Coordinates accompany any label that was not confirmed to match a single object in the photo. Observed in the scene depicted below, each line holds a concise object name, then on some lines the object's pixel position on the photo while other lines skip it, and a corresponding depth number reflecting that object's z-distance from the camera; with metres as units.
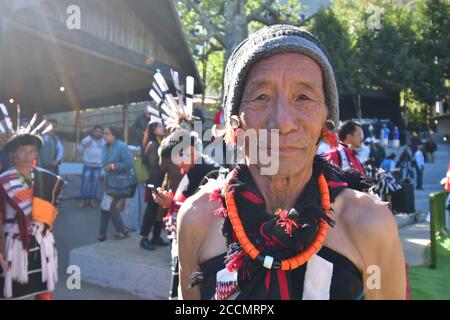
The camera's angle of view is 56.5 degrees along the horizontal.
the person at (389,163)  10.92
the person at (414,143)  16.70
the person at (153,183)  5.31
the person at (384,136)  19.49
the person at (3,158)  4.18
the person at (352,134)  5.68
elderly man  1.35
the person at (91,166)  8.48
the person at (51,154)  7.44
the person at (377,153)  10.12
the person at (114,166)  6.12
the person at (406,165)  14.31
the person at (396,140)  20.75
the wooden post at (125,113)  10.42
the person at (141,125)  7.70
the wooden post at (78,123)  12.93
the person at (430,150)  18.27
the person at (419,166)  13.63
